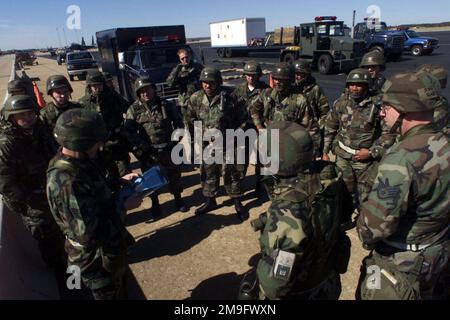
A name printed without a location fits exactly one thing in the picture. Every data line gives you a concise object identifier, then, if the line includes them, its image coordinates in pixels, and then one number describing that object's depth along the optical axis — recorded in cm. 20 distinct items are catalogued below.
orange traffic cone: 943
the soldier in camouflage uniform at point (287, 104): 495
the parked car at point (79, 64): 2292
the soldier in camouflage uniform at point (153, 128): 495
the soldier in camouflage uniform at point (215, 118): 494
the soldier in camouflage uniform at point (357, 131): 403
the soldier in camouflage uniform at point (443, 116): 353
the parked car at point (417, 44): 2231
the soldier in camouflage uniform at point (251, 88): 556
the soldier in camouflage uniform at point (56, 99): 464
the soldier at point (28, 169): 330
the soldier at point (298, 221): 183
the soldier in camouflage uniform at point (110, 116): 507
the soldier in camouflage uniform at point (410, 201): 194
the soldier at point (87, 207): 231
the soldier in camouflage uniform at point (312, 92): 544
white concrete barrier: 291
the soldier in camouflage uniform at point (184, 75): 737
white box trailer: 2909
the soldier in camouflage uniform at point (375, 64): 516
